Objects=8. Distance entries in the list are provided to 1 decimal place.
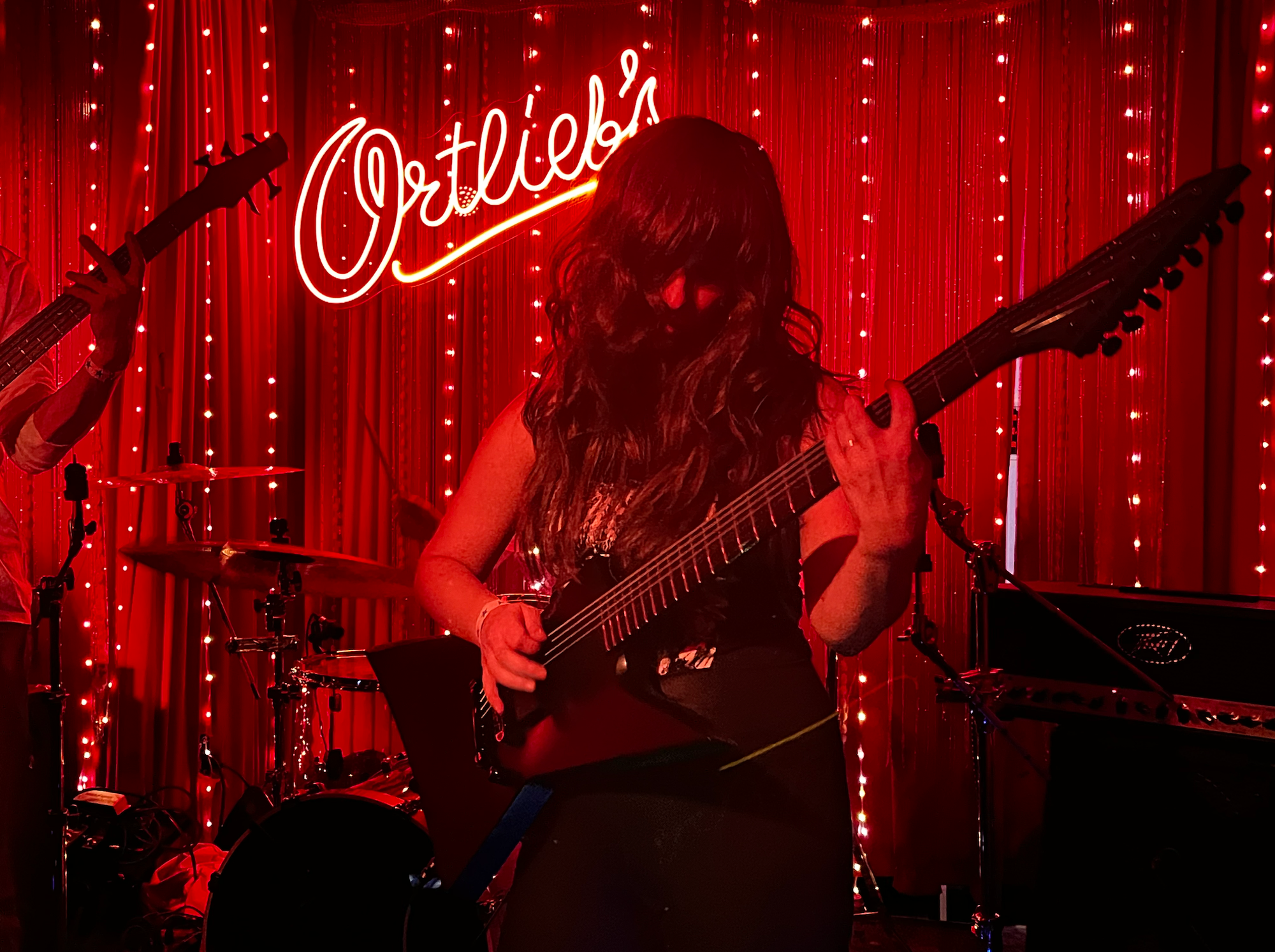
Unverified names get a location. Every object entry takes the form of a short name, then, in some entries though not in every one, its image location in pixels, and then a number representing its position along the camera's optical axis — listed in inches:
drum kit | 98.8
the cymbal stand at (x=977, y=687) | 97.1
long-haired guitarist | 50.3
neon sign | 138.0
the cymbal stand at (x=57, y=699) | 105.0
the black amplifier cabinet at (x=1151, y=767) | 91.1
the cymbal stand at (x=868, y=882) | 115.2
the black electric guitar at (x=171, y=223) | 96.7
